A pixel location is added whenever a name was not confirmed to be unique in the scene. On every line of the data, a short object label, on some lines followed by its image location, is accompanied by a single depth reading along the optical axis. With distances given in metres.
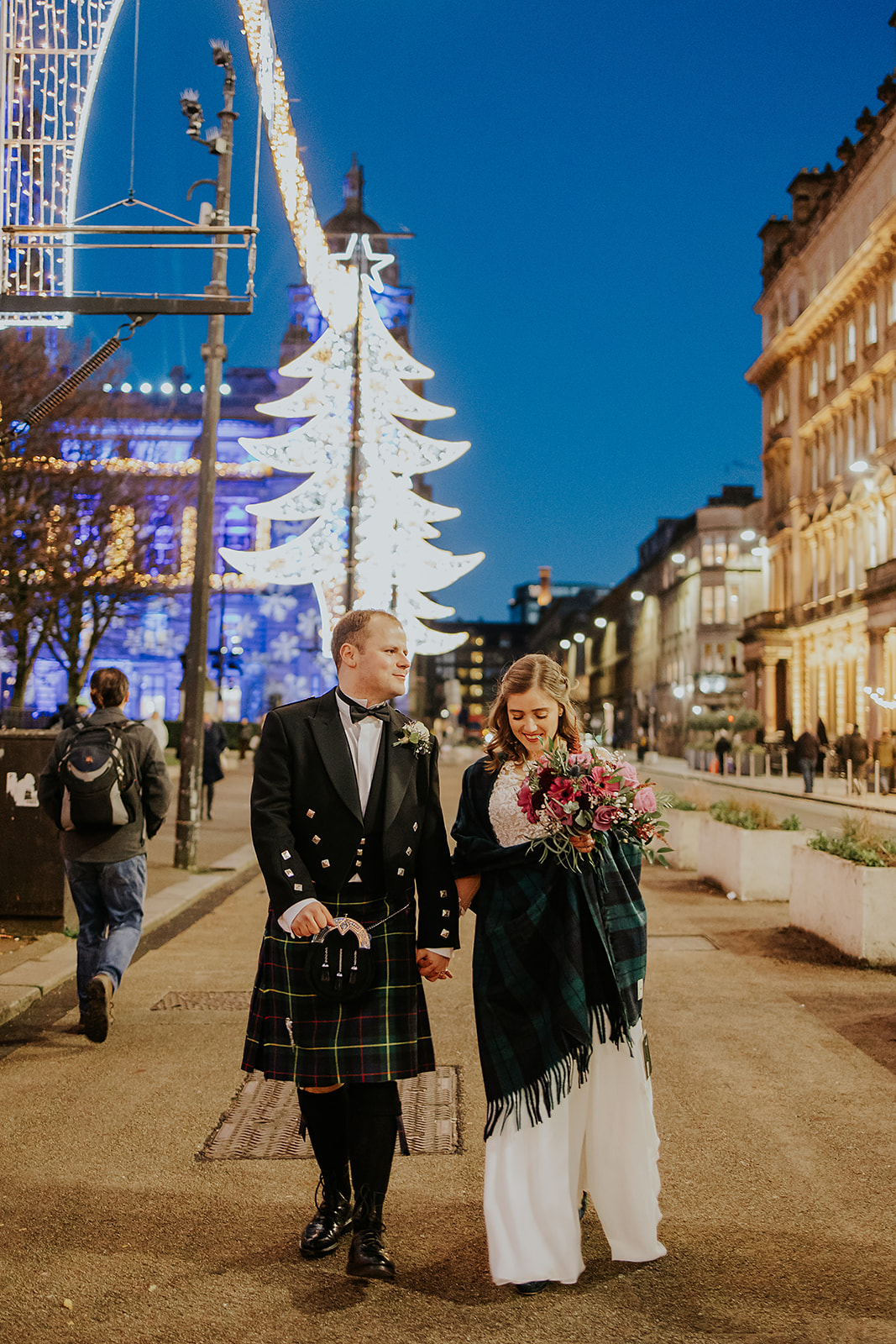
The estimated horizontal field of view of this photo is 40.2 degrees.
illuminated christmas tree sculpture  22.95
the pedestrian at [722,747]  46.50
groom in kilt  3.90
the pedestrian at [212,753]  22.20
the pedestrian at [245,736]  49.78
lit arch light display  8.64
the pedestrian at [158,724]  16.00
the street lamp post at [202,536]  14.85
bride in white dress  3.66
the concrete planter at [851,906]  9.01
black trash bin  9.46
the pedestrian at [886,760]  33.10
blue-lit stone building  68.38
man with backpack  6.91
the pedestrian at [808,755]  34.66
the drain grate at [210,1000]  7.81
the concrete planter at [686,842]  16.30
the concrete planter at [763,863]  12.80
